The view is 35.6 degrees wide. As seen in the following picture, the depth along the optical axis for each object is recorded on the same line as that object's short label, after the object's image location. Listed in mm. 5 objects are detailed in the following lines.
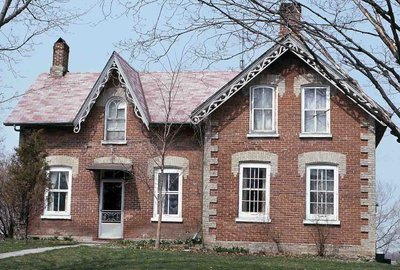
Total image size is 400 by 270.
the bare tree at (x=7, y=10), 9938
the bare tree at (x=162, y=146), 23859
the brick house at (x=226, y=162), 21969
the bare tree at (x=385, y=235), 62797
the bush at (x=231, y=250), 21591
